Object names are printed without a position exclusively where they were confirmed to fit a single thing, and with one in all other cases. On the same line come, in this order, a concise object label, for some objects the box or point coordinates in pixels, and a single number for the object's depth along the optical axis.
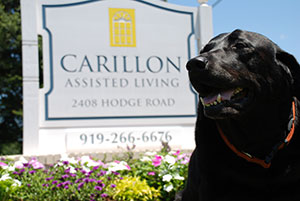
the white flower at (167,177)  3.61
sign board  5.85
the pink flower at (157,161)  3.89
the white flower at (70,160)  3.79
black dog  1.82
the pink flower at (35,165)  3.76
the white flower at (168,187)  3.63
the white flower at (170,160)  3.83
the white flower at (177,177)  3.67
